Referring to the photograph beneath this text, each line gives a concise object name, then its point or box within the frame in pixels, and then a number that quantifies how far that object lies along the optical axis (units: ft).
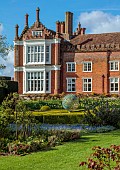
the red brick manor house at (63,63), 165.48
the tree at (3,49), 98.12
